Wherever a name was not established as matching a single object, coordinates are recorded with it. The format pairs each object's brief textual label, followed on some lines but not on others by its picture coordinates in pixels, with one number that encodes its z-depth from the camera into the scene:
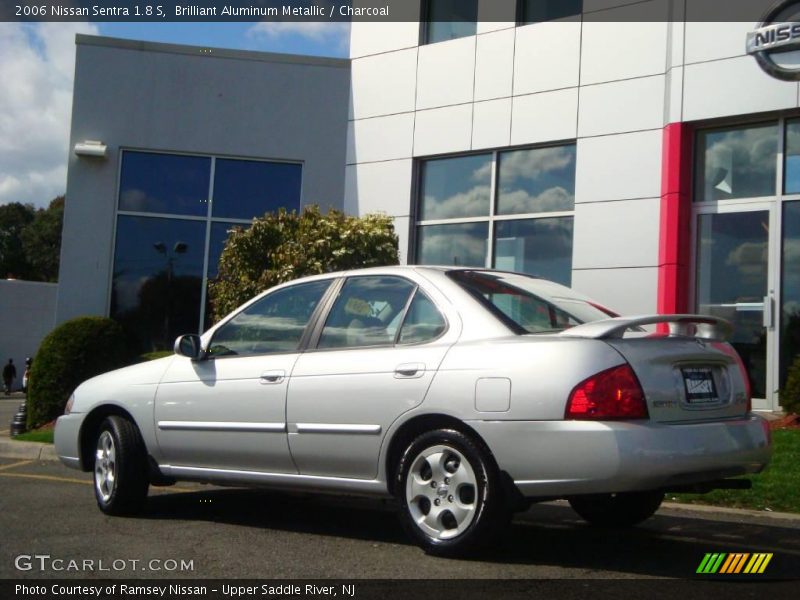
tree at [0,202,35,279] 73.00
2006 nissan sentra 4.60
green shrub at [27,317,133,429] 13.59
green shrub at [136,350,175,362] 14.12
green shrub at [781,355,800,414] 9.98
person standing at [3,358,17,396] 35.29
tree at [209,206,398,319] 11.59
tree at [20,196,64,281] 71.25
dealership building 11.69
